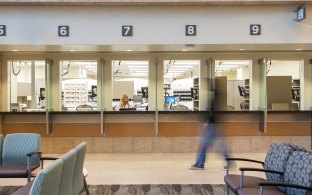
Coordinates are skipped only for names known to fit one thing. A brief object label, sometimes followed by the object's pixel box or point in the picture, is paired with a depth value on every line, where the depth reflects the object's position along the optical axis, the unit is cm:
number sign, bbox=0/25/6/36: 545
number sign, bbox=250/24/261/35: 551
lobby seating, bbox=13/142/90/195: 233
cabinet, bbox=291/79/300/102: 920
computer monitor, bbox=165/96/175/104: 1018
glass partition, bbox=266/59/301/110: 783
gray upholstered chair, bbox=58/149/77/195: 276
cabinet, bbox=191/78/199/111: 888
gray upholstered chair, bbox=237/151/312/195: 285
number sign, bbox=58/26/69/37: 550
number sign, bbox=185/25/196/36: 550
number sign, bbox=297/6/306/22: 525
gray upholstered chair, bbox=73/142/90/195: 332
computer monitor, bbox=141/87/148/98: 964
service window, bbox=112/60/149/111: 802
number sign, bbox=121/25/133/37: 551
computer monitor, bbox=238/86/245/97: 928
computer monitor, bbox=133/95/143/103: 1002
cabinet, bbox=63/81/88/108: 1173
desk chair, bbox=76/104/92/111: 905
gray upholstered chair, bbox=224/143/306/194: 340
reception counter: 730
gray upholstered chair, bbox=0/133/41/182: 431
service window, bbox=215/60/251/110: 744
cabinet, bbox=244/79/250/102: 891
